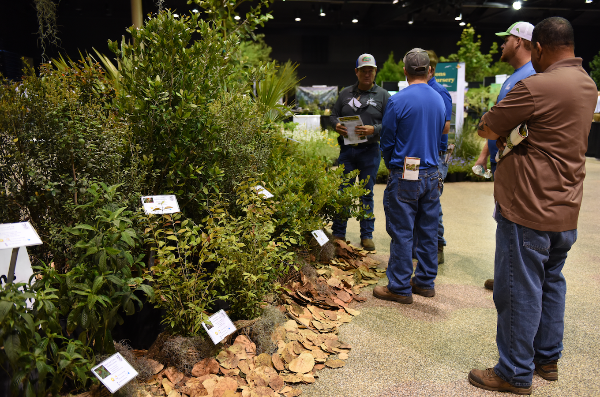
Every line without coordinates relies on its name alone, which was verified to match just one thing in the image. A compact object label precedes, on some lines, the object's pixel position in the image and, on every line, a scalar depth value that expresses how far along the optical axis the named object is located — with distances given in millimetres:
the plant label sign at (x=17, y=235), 1512
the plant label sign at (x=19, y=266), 1745
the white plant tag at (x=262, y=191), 2510
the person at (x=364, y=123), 3785
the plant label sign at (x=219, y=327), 1981
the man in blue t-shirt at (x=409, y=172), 2762
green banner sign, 7773
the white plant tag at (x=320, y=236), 3002
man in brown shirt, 1784
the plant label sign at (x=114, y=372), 1584
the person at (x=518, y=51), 2762
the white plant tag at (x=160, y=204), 1947
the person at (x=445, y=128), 3428
